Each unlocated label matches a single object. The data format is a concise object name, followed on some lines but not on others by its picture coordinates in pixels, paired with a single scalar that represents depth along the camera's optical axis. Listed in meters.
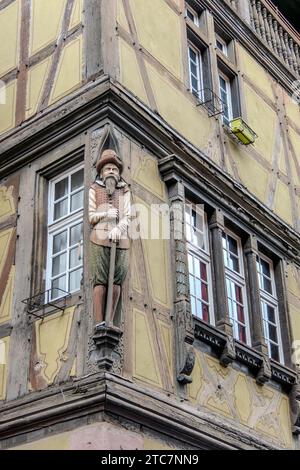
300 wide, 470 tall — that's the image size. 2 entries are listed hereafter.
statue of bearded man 7.71
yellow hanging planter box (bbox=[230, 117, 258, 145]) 11.06
